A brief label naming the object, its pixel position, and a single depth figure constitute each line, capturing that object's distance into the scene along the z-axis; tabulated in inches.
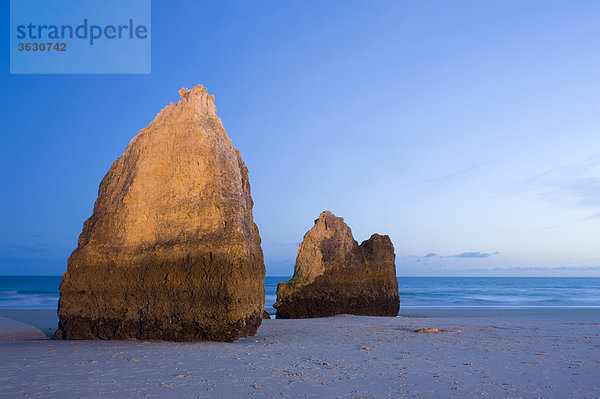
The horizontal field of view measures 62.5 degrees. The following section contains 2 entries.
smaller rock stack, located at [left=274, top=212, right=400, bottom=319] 732.0
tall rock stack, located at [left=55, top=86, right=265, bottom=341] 380.5
